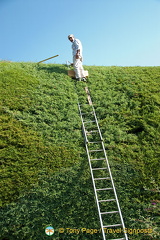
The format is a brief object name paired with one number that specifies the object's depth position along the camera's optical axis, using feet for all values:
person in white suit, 42.06
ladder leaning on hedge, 21.52
